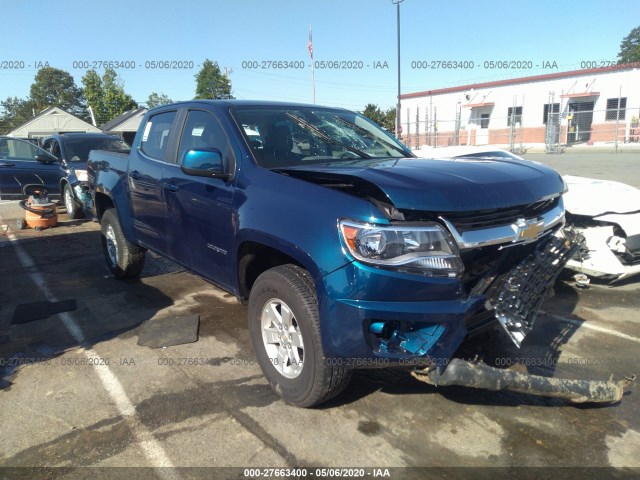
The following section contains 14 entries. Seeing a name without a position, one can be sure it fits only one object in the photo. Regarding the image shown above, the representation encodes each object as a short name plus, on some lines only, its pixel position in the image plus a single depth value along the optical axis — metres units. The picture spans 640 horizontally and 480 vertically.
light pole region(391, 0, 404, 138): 21.72
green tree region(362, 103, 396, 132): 35.75
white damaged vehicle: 4.84
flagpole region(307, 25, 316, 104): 29.07
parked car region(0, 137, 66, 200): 10.29
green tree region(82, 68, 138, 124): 57.76
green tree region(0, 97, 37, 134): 86.06
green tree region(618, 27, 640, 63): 93.12
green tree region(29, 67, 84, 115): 88.62
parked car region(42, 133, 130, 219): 9.73
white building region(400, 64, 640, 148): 28.03
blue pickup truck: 2.45
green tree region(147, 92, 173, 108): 74.56
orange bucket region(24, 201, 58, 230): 9.21
